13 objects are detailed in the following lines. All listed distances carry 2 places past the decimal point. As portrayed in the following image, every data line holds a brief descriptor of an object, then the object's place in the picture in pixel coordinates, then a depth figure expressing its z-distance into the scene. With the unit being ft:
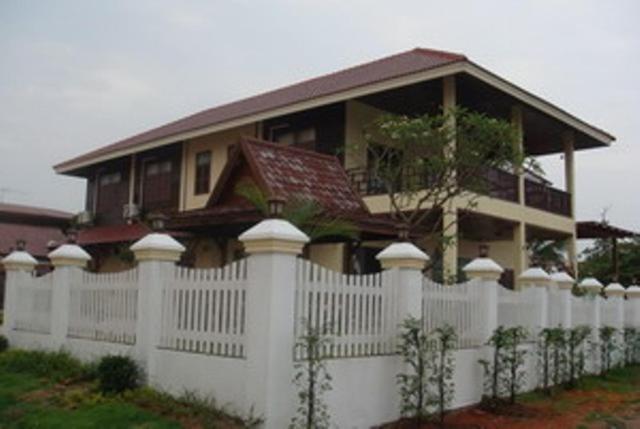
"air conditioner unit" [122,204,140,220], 72.74
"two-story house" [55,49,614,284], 37.09
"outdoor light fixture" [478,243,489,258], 31.71
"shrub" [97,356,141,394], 24.75
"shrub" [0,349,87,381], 28.25
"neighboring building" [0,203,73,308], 92.32
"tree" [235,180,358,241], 29.37
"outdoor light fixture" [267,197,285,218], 21.75
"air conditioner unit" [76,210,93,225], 81.30
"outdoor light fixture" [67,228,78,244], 33.27
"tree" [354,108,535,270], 38.14
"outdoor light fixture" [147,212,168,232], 26.63
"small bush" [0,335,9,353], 35.14
